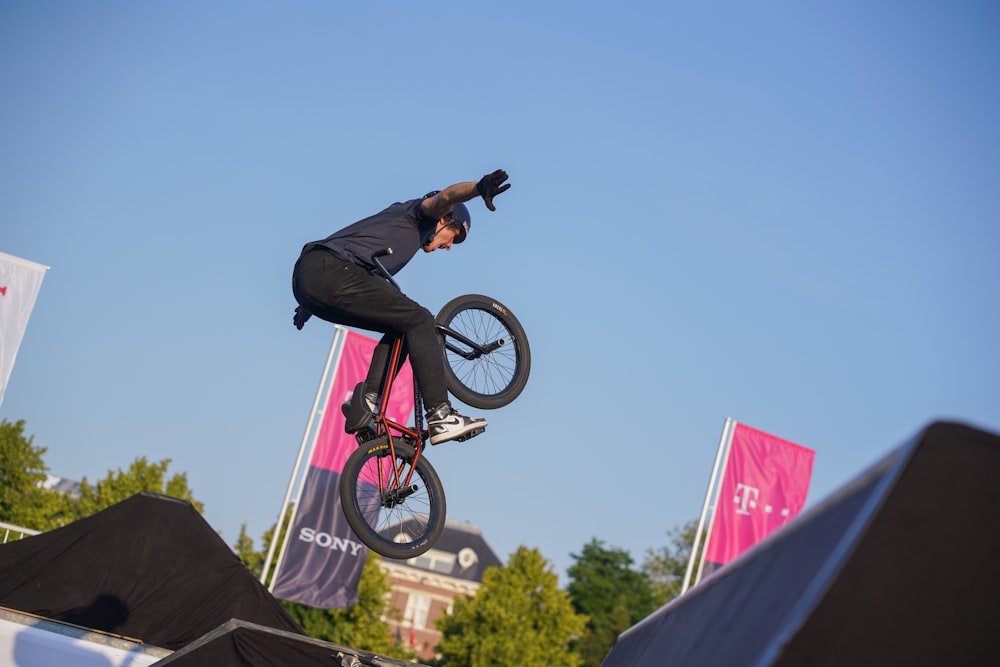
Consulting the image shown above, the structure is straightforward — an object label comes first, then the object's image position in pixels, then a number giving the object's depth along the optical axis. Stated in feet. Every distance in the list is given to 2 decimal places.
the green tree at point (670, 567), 217.97
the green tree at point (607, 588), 236.63
